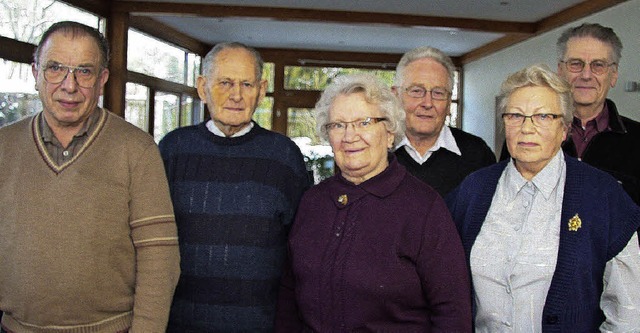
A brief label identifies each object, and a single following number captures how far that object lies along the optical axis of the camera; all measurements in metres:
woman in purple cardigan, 1.91
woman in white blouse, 1.87
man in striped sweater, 2.24
